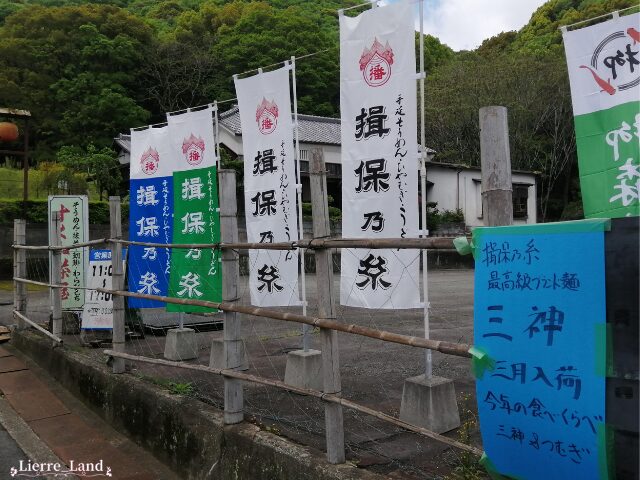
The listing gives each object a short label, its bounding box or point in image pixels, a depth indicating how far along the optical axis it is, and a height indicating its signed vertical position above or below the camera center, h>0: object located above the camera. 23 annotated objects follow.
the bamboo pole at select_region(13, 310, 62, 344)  6.26 -0.94
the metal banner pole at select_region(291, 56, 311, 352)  5.16 +0.39
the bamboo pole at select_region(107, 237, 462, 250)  2.33 +0.01
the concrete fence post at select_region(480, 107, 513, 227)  2.06 +0.30
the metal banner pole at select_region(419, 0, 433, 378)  3.96 +0.43
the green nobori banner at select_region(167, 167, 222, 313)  5.92 +0.16
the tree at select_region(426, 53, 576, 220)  26.16 +6.69
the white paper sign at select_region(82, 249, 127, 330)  6.58 -0.59
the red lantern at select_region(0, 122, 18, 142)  8.90 +2.01
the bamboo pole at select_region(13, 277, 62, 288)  6.43 -0.39
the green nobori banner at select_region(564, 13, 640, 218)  3.86 +0.96
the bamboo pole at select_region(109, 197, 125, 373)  5.09 -0.20
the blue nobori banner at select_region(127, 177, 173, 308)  6.49 +0.21
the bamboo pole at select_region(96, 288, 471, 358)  2.20 -0.42
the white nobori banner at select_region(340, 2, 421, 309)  4.09 +0.73
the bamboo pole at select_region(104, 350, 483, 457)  2.28 -0.83
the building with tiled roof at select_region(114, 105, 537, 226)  25.94 +3.11
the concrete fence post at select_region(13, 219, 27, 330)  7.61 -0.23
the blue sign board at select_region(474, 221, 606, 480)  1.69 -0.36
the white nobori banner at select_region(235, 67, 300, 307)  5.31 +0.63
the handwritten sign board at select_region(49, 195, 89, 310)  7.51 +0.18
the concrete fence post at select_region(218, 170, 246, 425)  3.60 -0.32
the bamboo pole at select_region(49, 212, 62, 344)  6.50 -0.32
